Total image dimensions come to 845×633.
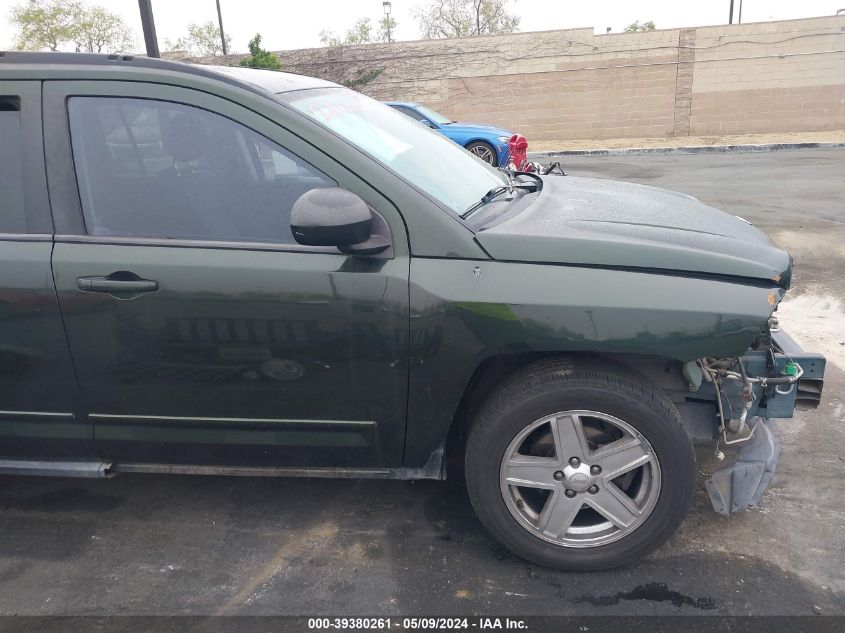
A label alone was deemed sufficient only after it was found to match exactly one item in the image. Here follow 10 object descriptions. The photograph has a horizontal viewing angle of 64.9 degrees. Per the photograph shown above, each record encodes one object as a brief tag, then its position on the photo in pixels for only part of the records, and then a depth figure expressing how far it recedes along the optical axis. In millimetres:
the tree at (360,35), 55438
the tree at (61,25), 42562
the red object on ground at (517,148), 12138
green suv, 2357
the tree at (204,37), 56531
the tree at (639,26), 60806
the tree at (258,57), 21156
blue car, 13562
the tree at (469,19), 48156
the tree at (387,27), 51625
